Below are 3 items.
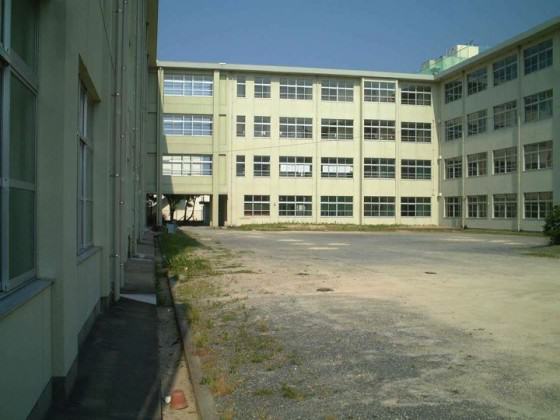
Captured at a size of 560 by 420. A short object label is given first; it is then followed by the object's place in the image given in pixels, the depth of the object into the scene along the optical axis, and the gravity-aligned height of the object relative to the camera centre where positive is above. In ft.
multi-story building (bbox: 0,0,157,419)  10.99 +0.47
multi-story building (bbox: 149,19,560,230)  159.14 +23.59
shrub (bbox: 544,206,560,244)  82.79 -1.38
